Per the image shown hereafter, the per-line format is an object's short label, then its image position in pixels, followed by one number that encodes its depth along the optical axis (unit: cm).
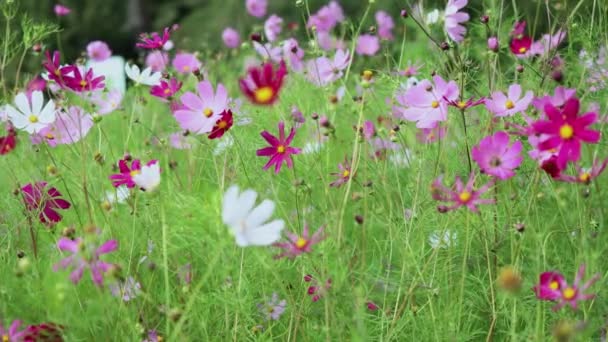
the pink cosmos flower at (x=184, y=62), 259
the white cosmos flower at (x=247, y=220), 171
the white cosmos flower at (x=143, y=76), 217
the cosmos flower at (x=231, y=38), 388
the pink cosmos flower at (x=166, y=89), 213
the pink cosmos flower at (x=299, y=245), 178
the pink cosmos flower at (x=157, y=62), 255
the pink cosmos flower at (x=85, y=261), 177
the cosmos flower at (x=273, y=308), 198
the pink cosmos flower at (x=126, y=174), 199
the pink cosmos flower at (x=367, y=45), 290
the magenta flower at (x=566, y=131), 180
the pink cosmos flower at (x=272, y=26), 291
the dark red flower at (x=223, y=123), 196
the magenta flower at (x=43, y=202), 206
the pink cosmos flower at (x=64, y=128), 216
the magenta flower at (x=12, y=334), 177
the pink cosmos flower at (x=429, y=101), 203
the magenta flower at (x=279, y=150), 199
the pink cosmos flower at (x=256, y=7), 362
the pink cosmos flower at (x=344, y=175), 201
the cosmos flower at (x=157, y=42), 218
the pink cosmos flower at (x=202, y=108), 199
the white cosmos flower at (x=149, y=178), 179
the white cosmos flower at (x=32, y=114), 207
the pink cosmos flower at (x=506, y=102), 198
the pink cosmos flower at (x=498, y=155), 187
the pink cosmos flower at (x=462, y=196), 181
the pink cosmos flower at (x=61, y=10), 284
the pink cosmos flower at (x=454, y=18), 212
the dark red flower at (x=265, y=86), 179
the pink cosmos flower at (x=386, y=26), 305
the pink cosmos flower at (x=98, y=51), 275
